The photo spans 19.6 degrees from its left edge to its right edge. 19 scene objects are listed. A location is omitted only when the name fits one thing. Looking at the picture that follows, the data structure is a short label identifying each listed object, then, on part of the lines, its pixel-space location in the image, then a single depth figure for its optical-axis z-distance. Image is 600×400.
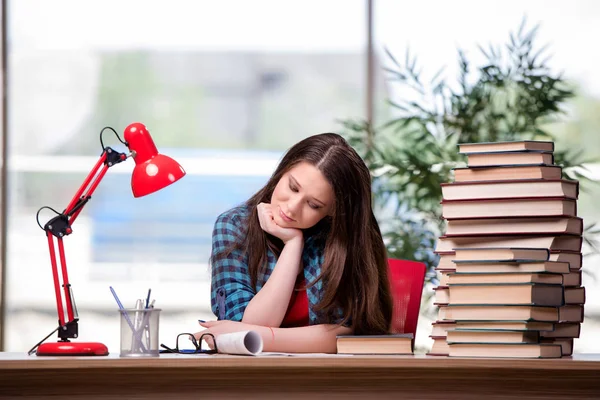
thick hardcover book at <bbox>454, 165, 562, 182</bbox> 3.88
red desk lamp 3.90
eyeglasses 3.88
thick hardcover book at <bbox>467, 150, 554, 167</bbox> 3.88
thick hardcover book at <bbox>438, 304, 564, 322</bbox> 3.74
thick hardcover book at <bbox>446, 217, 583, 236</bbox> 3.85
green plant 6.15
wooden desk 3.62
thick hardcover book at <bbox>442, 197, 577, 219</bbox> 3.84
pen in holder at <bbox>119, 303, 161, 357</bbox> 3.72
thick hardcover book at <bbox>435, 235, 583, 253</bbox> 3.86
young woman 4.24
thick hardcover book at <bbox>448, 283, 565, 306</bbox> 3.75
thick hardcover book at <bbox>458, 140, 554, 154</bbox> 3.89
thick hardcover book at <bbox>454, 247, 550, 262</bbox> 3.77
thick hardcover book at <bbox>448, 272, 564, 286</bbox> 3.75
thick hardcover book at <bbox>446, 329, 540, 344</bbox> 3.74
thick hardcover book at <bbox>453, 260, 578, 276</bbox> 3.76
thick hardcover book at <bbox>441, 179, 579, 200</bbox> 3.85
